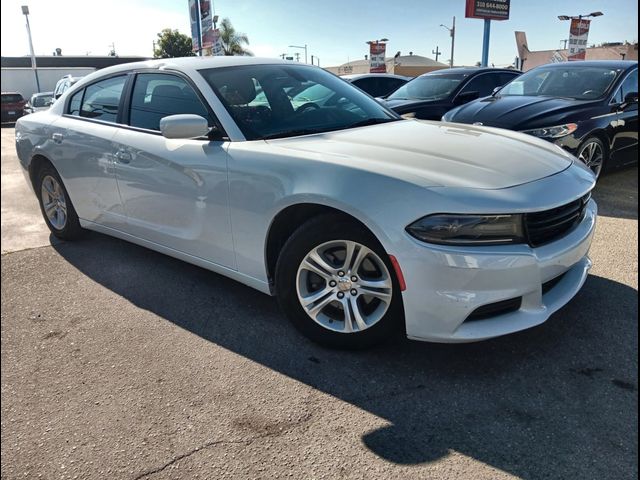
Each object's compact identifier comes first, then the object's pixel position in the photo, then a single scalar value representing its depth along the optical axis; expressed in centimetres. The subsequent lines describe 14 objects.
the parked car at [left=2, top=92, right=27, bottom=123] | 2083
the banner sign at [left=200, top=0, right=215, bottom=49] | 1624
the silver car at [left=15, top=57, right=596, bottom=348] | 227
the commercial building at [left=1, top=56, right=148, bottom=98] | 3094
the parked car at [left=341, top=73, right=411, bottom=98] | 1112
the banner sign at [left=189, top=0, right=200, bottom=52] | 1577
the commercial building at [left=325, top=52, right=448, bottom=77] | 3300
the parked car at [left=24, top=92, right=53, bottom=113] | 1992
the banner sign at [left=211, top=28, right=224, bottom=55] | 1887
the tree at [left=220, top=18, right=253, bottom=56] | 2592
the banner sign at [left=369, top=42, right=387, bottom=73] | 2447
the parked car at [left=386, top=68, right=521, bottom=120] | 818
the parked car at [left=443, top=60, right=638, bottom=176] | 554
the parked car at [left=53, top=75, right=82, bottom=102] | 1458
